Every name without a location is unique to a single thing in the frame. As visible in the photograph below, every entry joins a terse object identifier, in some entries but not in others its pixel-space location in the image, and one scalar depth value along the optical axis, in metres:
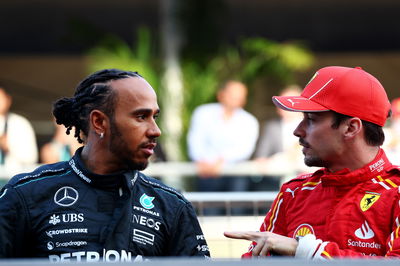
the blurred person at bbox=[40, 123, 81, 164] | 16.78
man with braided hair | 6.86
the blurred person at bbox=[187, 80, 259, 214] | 16.80
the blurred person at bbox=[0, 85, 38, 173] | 16.44
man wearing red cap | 6.80
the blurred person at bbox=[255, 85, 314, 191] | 16.12
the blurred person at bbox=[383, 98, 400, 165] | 16.11
